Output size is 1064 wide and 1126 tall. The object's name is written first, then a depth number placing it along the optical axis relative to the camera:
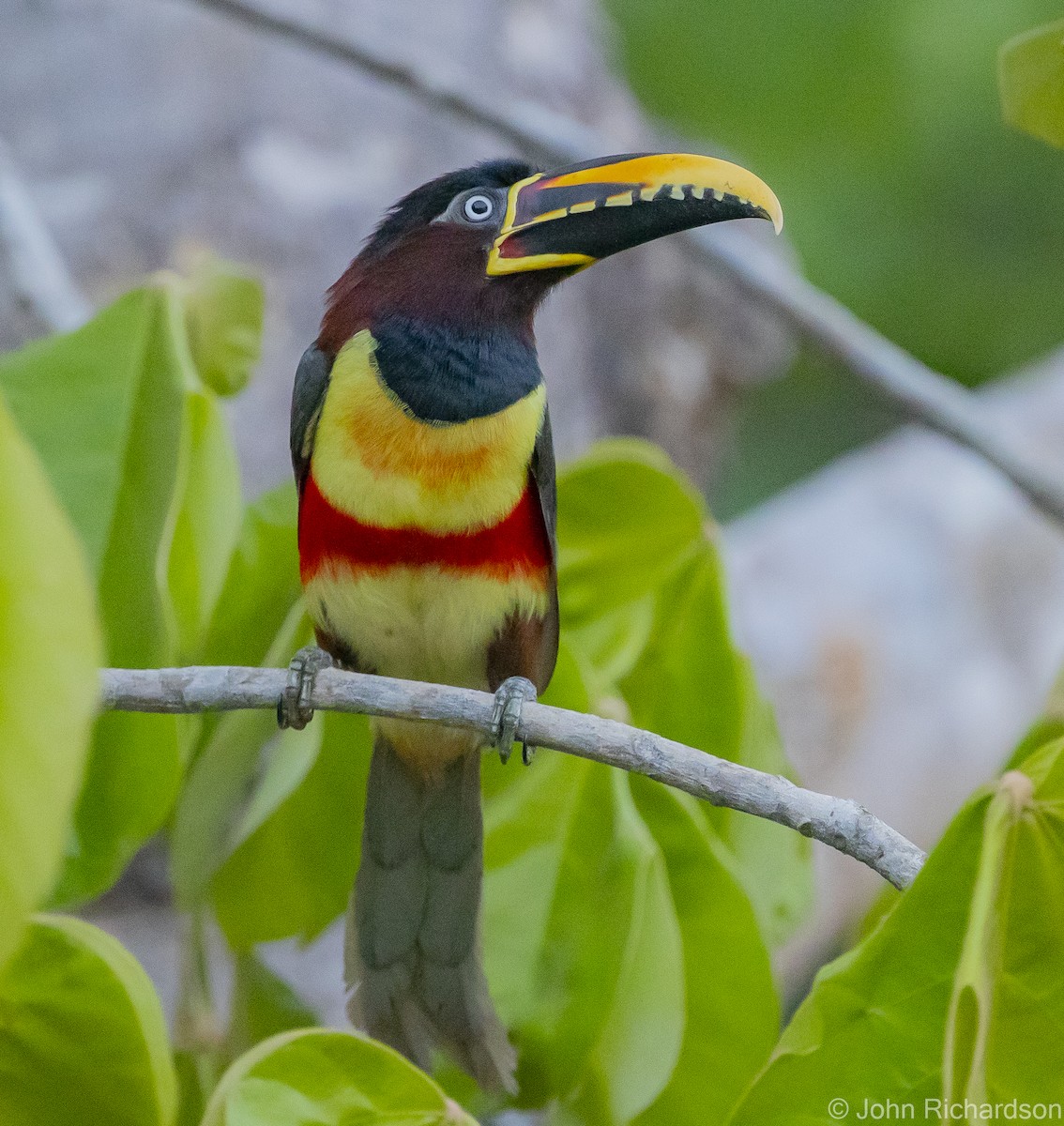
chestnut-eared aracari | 7.48
